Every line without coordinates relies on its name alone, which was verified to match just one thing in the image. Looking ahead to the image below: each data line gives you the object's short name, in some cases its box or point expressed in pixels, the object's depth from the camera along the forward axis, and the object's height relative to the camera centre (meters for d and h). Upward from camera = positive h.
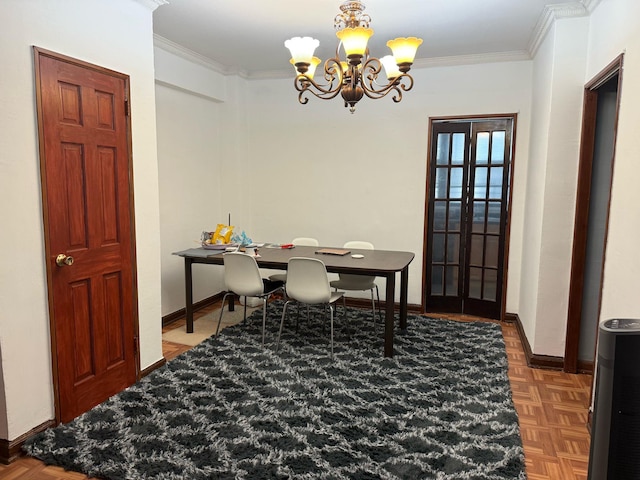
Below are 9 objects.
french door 4.61 -0.19
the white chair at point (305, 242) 4.80 -0.51
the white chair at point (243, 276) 3.79 -0.71
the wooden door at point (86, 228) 2.45 -0.22
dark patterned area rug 2.23 -1.33
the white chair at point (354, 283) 4.30 -0.85
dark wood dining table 3.54 -0.57
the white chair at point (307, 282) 3.55 -0.70
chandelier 2.73 +0.87
